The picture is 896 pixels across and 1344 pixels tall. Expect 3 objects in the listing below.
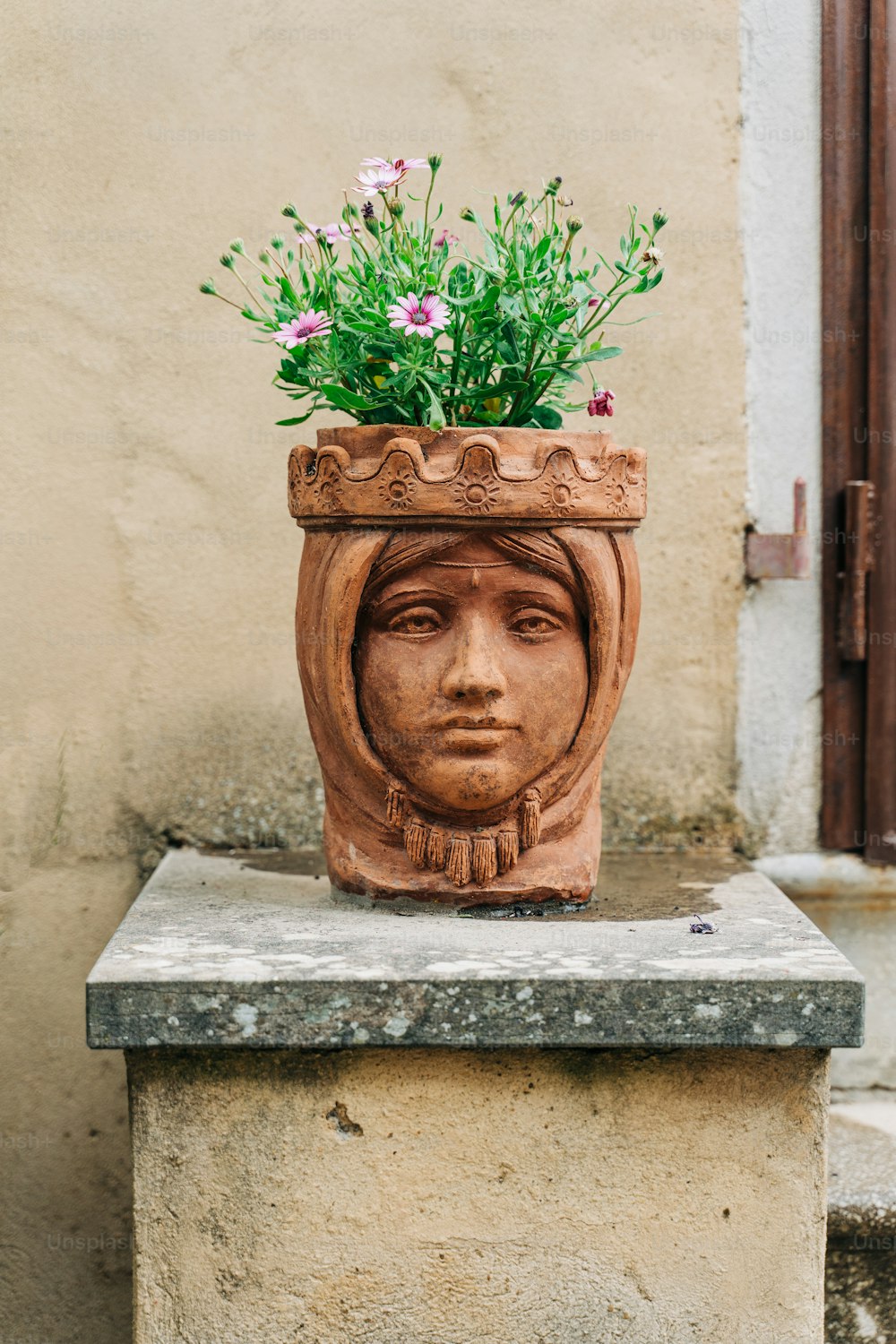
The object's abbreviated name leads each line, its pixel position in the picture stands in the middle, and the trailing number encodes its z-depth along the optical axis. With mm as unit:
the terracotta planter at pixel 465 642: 2277
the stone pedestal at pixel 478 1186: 2059
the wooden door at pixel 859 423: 2941
